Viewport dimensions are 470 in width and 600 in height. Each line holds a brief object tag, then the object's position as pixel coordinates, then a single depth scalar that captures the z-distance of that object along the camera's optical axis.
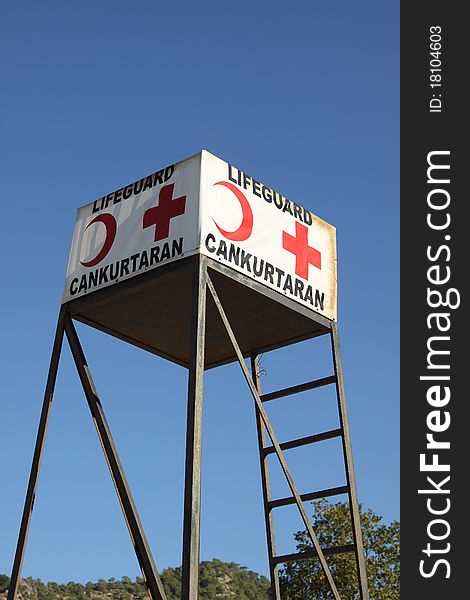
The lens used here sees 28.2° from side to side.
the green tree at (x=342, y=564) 26.27
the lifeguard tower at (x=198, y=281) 10.66
